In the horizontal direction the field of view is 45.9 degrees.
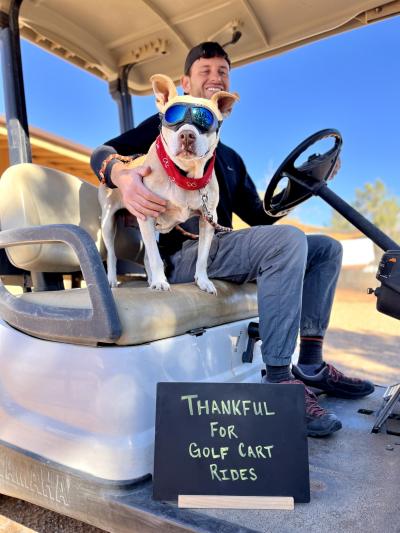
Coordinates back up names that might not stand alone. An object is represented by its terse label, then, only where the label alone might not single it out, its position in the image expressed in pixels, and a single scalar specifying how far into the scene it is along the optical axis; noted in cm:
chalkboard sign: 101
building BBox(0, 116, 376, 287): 455
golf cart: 110
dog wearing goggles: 148
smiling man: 139
